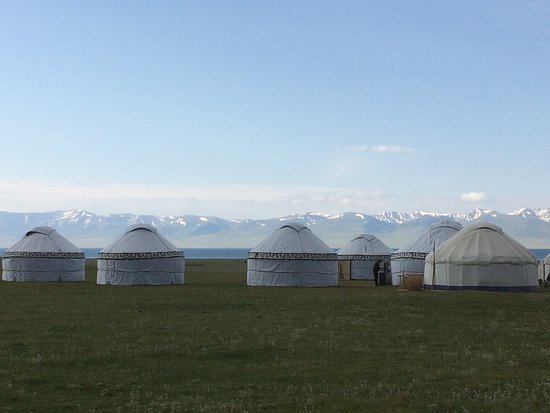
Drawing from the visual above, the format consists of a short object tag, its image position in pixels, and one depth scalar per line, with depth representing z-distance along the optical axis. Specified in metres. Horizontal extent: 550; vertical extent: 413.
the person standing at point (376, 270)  45.75
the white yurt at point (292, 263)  41.06
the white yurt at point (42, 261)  47.72
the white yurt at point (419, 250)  44.97
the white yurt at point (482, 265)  34.22
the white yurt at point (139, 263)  42.38
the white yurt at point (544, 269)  47.16
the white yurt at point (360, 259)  55.41
